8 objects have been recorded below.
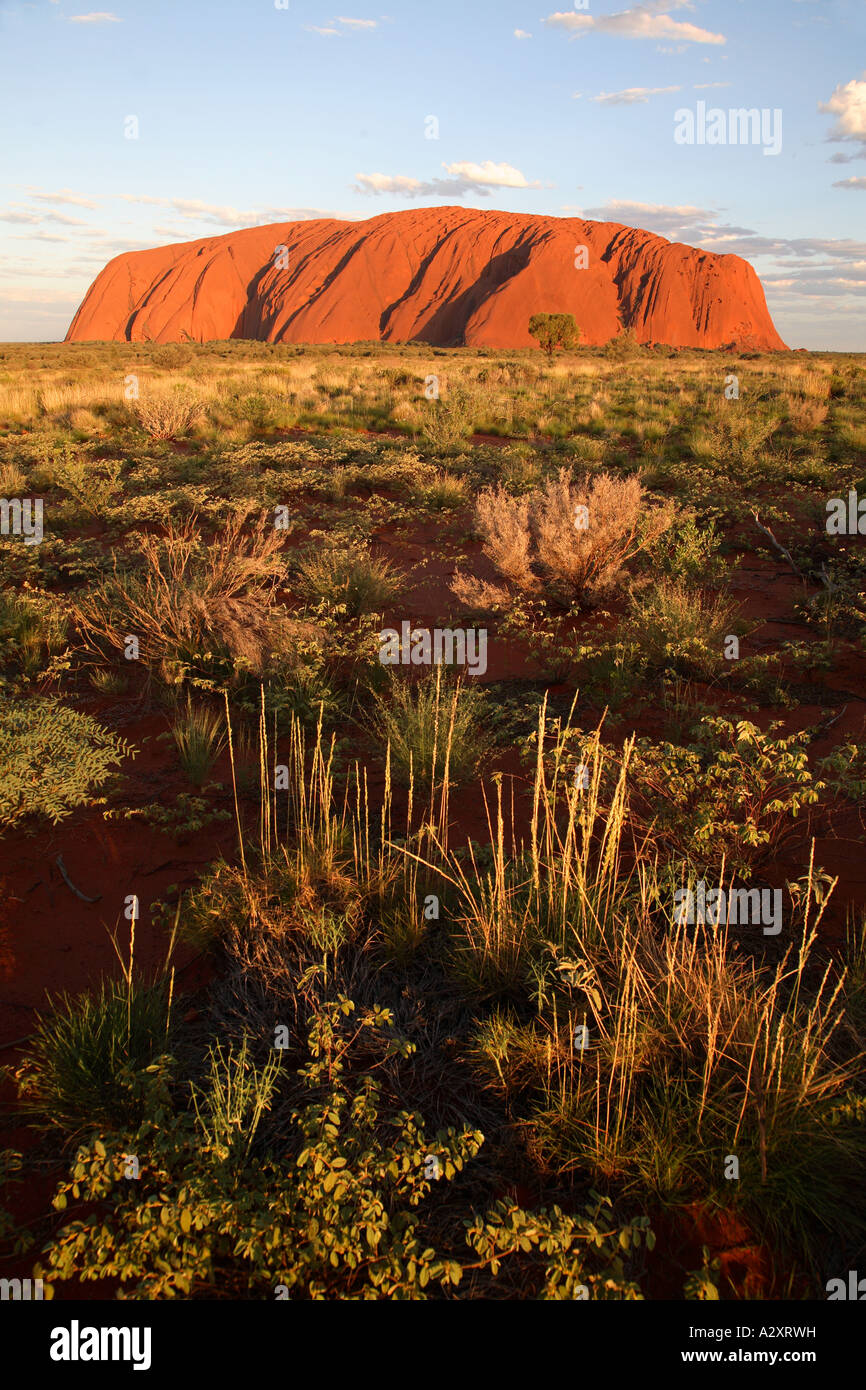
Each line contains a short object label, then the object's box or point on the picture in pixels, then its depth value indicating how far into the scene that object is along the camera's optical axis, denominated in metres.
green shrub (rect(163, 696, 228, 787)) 4.08
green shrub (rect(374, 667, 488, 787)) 3.99
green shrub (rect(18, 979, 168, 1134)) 2.07
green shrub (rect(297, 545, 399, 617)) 6.35
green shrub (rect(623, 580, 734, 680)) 5.08
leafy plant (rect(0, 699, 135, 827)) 3.57
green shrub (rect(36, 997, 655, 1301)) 1.63
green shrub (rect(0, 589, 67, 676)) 5.43
